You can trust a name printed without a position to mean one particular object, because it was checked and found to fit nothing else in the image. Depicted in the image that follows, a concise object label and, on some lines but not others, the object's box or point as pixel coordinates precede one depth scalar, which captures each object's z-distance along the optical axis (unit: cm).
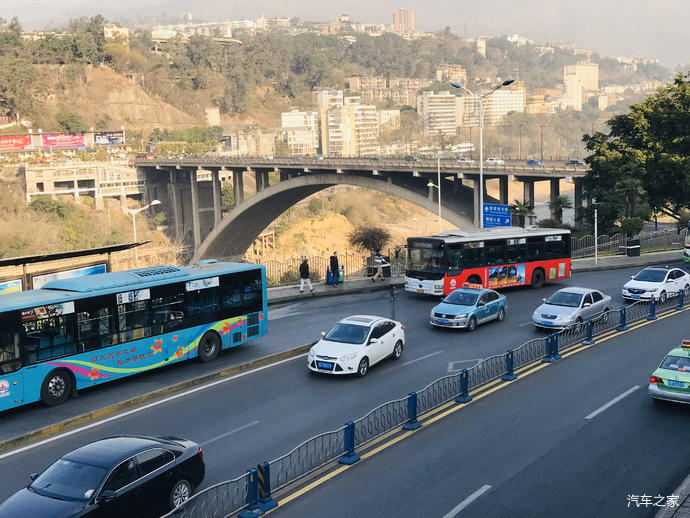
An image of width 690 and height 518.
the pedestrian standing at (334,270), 3051
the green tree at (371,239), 5256
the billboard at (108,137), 12025
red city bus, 2817
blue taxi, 2308
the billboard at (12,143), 10844
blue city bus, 1530
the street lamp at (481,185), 3553
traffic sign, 3992
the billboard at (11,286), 2009
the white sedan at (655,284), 2702
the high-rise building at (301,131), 16825
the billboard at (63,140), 11200
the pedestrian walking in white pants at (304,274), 2918
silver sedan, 2247
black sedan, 961
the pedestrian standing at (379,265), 3316
